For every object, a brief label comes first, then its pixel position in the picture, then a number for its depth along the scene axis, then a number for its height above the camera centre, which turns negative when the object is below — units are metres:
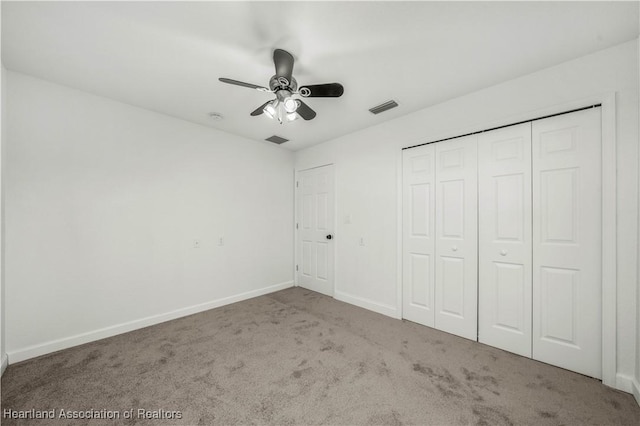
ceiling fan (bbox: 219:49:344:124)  1.76 +0.99
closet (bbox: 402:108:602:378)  1.88 -0.24
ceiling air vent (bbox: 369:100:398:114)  2.63 +1.26
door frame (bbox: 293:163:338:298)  4.41 -0.15
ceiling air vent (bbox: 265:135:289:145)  3.72 +1.22
